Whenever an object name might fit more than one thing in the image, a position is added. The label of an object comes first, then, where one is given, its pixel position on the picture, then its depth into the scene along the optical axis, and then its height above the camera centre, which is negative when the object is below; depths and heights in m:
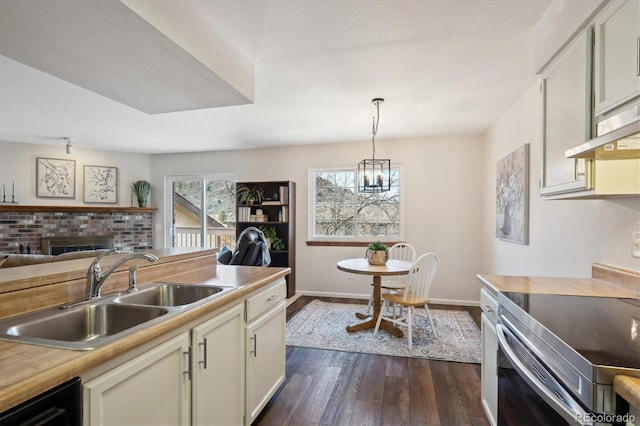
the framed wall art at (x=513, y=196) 2.80 +0.18
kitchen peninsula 0.80 -0.41
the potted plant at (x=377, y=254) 3.40 -0.45
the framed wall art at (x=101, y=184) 5.40 +0.45
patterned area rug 2.91 -1.29
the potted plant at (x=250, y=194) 5.09 +0.28
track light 4.66 +0.97
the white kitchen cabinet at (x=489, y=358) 1.63 -0.81
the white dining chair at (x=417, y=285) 2.97 -0.71
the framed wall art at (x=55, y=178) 4.99 +0.51
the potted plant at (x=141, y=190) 5.71 +0.37
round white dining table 3.10 -0.59
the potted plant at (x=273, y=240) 4.98 -0.46
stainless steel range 0.80 -0.39
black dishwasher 0.71 -0.49
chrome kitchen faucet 1.41 -0.31
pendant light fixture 3.16 +0.40
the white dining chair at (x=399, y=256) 3.77 -0.59
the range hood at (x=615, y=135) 0.99 +0.27
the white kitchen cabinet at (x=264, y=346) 1.78 -0.84
